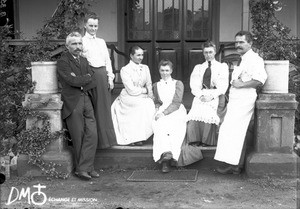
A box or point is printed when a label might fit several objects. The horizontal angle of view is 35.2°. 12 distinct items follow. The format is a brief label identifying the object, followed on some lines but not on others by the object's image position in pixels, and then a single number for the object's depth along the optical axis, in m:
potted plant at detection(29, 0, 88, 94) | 6.40
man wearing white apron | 6.18
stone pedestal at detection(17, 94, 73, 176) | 6.32
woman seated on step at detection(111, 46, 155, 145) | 6.73
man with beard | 6.11
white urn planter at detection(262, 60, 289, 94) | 6.20
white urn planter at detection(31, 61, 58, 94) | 6.38
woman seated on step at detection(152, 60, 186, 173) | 6.37
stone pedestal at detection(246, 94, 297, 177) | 6.12
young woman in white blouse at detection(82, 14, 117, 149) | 6.47
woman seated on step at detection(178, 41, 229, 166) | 6.50
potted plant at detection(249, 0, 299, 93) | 6.21
